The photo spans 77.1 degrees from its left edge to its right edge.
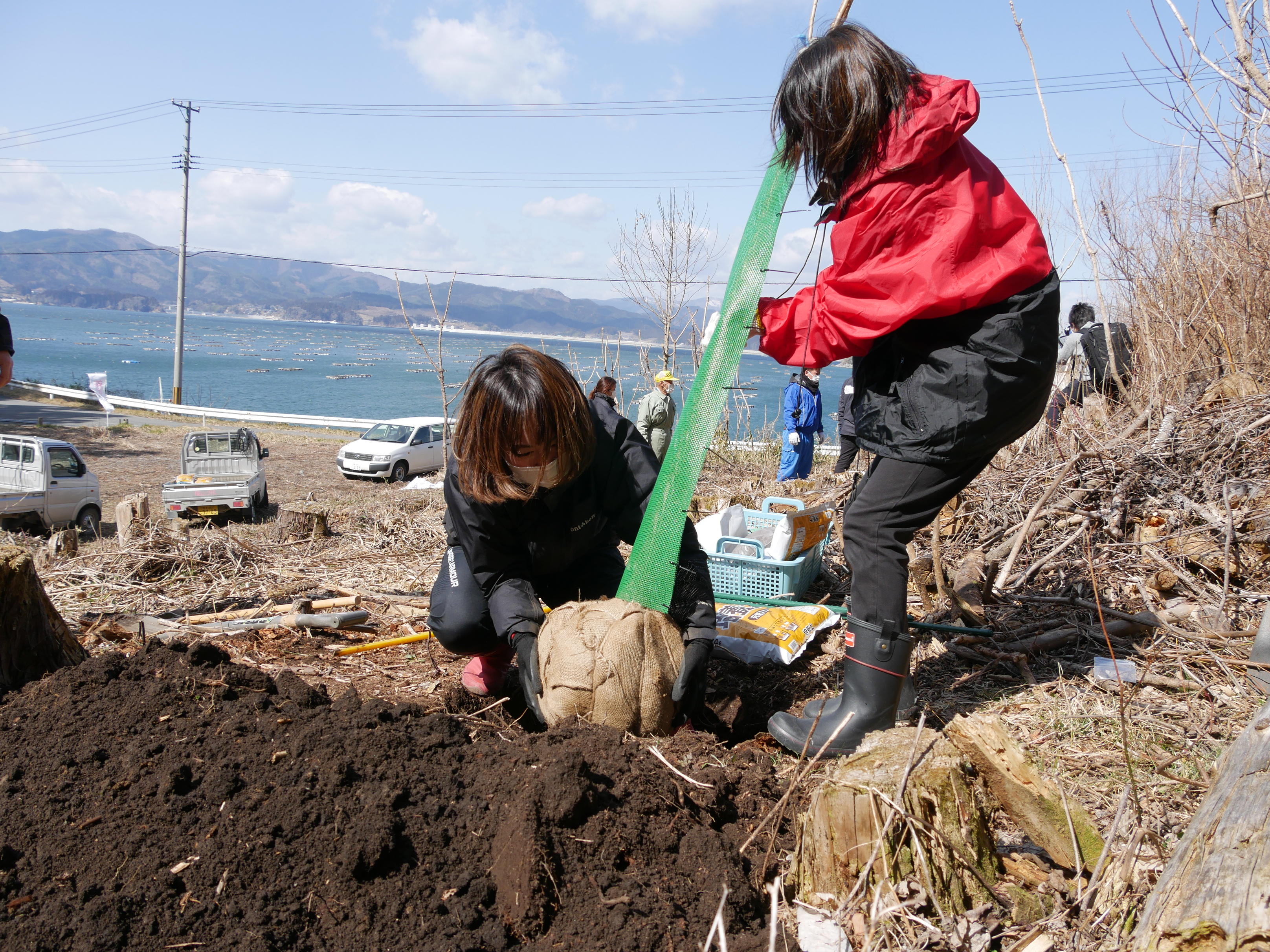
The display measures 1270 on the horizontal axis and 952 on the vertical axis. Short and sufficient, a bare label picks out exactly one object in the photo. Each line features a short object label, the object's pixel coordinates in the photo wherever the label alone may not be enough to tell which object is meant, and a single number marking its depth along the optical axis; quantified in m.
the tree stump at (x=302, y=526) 7.34
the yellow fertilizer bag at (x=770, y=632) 3.53
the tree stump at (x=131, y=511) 6.93
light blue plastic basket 4.29
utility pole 36.53
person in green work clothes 11.02
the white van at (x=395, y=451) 18.47
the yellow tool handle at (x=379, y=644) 3.81
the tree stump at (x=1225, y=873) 1.29
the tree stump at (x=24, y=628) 2.85
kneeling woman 2.57
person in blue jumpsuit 10.50
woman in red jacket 2.22
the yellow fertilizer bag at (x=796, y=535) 4.32
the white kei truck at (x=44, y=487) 10.59
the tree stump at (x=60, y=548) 5.33
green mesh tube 2.66
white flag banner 24.61
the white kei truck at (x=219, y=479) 12.41
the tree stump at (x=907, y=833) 1.74
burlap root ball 2.56
